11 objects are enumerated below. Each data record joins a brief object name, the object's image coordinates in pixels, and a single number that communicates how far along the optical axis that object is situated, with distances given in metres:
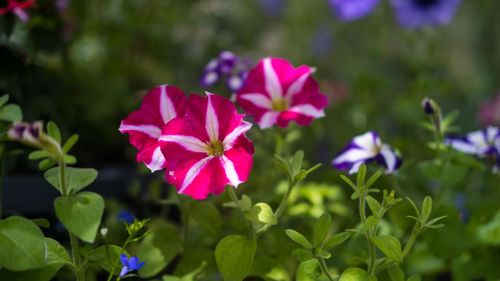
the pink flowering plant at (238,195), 0.53
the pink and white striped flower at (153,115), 0.59
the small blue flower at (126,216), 0.72
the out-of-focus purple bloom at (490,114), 1.26
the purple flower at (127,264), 0.54
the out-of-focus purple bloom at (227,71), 0.81
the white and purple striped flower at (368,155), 0.69
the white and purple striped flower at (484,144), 0.74
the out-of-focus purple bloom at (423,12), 1.32
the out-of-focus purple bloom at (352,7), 1.33
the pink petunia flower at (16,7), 0.74
